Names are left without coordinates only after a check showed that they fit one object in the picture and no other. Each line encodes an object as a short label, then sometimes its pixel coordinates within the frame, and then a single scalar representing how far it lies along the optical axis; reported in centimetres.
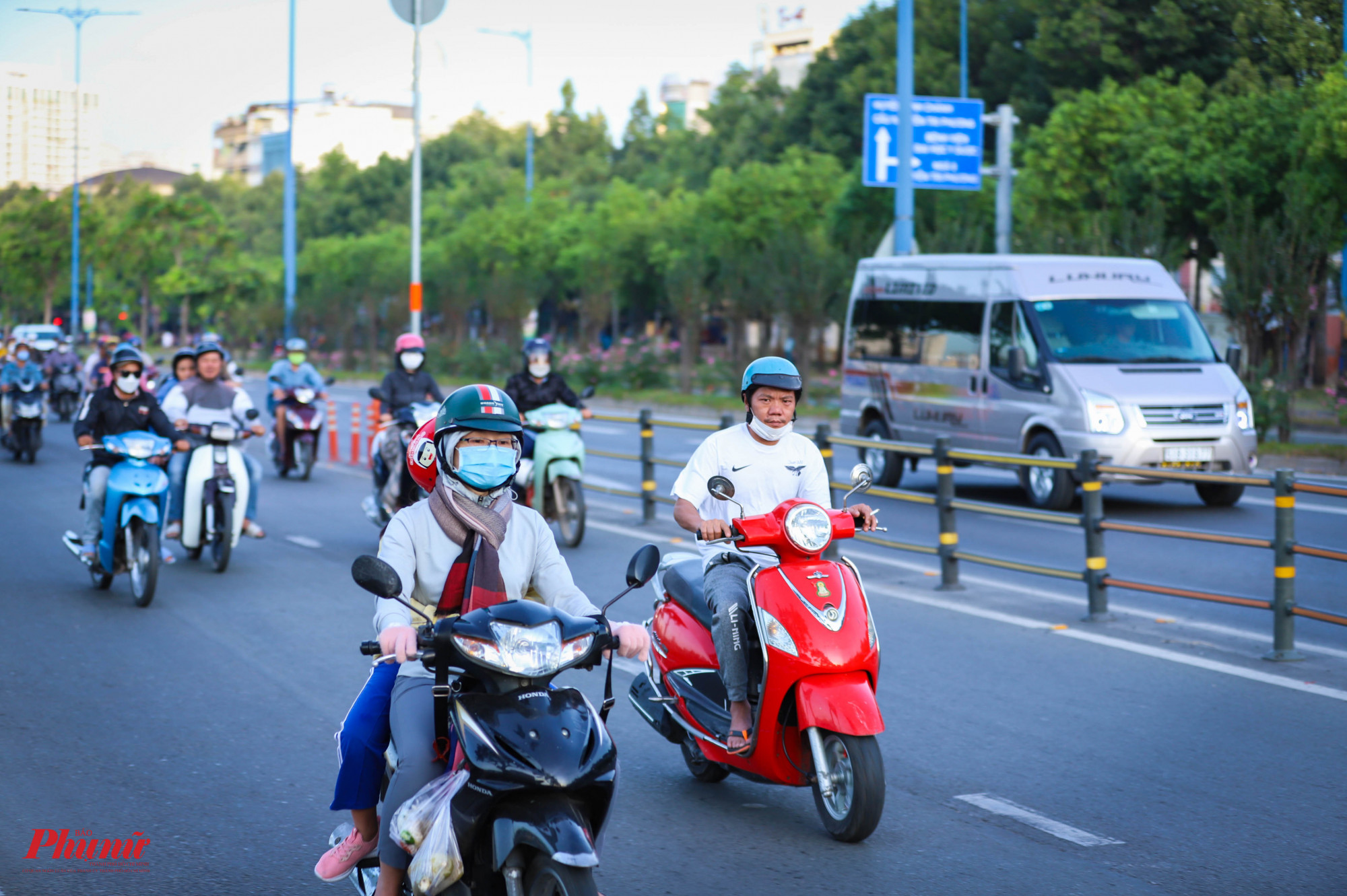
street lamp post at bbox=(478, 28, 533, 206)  4975
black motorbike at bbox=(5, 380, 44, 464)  2080
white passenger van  1477
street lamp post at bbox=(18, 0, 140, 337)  6900
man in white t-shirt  563
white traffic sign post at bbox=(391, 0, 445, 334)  1967
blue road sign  2556
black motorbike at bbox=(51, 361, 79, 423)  2730
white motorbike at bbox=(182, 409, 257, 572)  1099
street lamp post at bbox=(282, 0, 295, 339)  4778
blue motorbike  968
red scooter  493
